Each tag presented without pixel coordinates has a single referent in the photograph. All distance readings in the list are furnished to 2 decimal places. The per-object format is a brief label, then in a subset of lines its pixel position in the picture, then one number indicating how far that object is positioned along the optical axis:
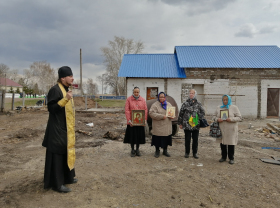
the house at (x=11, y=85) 54.98
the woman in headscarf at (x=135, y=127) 4.95
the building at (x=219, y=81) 14.31
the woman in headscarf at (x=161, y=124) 4.83
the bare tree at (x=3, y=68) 51.68
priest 2.88
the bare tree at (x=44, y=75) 50.53
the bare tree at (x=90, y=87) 76.18
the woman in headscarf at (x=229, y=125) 4.42
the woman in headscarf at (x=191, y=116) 4.74
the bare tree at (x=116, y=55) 35.47
